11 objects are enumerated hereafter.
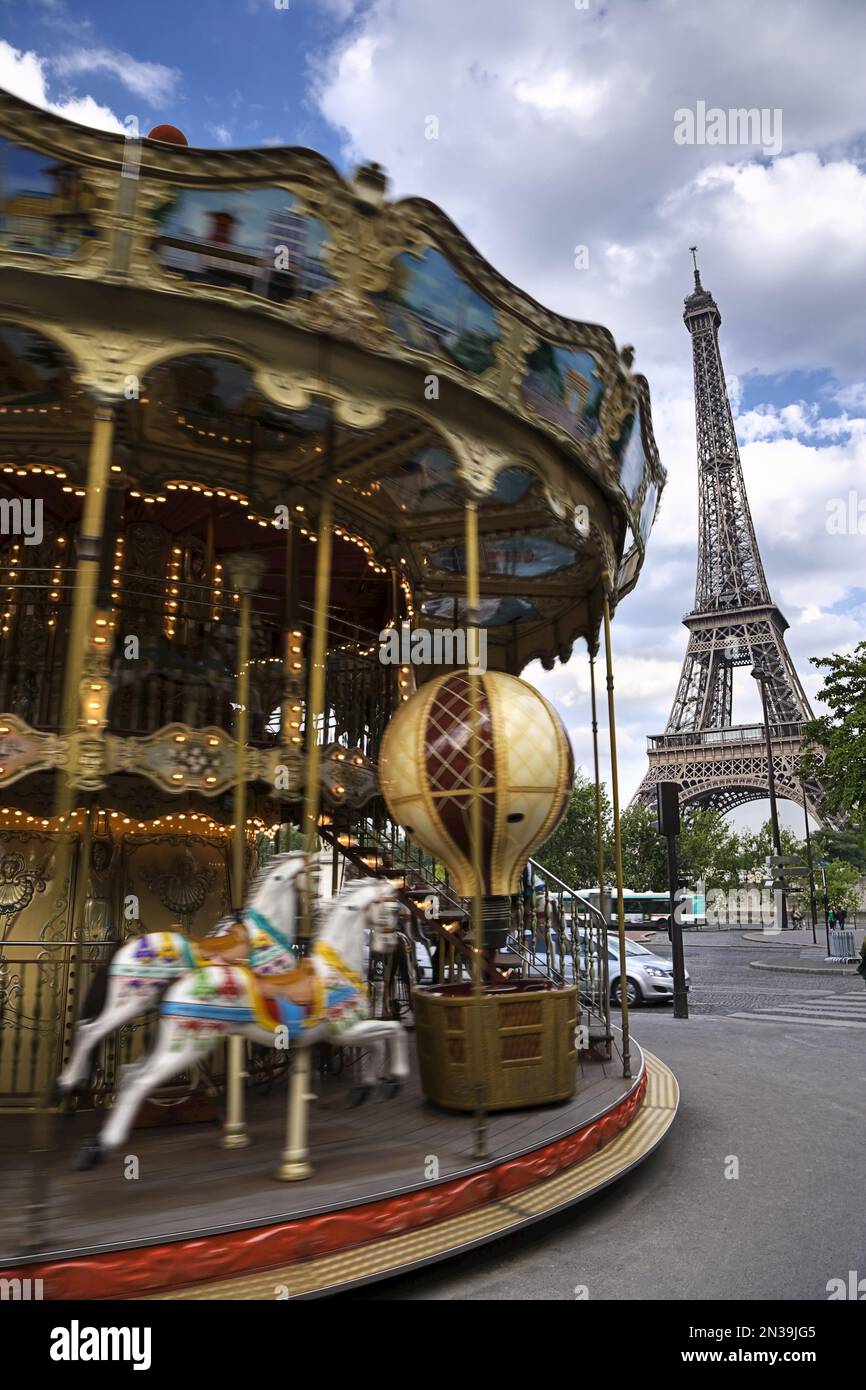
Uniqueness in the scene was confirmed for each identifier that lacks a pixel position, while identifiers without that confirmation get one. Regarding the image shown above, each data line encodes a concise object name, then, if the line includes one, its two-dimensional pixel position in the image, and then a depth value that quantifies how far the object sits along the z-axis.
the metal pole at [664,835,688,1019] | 15.70
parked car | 19.25
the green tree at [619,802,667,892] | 55.41
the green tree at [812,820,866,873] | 51.19
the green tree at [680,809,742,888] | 57.28
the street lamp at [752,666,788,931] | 37.01
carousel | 4.89
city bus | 46.84
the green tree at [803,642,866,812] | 24.00
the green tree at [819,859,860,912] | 41.38
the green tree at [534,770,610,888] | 52.09
